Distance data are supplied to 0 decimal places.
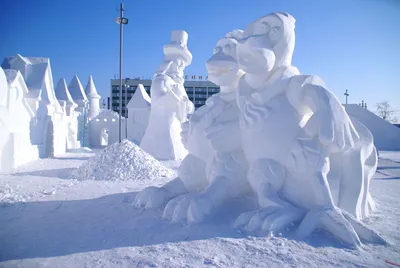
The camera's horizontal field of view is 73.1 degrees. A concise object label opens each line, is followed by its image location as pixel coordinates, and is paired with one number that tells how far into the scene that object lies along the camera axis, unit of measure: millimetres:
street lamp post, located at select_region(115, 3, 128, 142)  9812
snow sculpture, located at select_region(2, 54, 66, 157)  10508
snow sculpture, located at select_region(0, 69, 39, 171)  7223
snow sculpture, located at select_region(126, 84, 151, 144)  15102
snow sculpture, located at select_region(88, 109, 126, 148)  18141
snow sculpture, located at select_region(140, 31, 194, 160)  10406
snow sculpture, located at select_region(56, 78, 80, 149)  14992
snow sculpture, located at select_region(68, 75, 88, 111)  18453
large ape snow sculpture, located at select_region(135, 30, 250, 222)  3061
